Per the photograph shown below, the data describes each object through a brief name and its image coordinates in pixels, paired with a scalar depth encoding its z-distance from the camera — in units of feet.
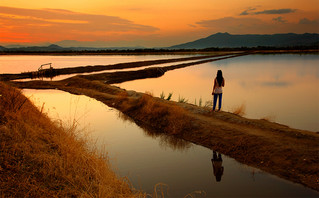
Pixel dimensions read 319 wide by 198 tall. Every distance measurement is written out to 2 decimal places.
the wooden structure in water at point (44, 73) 102.42
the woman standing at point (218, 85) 33.45
